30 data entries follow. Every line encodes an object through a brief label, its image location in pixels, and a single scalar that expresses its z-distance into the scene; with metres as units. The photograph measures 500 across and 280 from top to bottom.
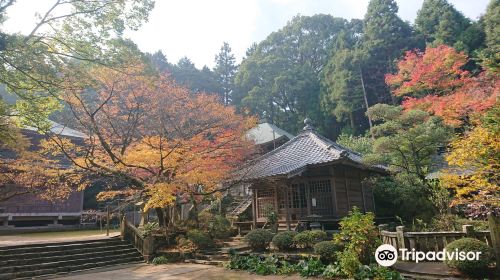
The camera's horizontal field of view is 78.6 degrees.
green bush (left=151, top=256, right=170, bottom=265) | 13.31
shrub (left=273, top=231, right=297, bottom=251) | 11.65
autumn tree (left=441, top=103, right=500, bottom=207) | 8.42
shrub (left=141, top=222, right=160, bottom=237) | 14.77
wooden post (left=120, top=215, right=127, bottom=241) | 15.77
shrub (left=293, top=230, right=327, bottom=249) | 11.37
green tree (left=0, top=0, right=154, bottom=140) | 9.34
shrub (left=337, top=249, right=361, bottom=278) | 8.39
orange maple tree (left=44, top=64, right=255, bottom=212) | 14.25
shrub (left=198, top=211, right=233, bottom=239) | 16.31
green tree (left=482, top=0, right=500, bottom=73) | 26.95
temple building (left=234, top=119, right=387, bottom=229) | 15.68
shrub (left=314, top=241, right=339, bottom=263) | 9.58
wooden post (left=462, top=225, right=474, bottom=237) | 7.90
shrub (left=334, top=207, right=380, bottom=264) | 8.78
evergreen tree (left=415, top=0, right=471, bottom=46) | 31.47
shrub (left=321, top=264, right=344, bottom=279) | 8.73
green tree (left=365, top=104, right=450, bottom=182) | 15.23
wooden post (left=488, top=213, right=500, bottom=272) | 7.35
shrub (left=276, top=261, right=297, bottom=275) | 9.90
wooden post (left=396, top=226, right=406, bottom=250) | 8.90
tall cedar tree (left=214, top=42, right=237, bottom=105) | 48.25
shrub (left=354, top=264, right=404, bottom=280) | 7.75
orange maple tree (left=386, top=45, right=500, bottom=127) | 19.11
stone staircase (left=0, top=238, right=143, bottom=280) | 11.48
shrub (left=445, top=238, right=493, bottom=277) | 7.03
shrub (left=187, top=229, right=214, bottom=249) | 14.20
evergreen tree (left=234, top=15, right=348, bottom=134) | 41.59
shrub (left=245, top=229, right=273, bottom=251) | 12.36
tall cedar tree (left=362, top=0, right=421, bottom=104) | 34.94
